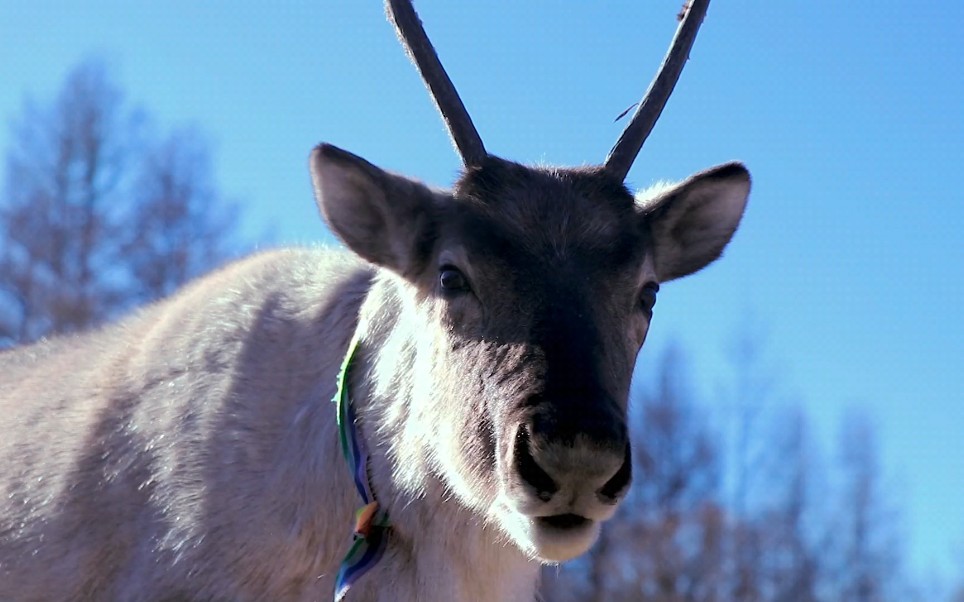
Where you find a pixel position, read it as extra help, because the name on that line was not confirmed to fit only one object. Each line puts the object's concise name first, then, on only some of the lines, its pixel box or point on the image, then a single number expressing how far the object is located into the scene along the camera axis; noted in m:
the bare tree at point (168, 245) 20.06
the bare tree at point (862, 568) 35.09
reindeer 4.04
